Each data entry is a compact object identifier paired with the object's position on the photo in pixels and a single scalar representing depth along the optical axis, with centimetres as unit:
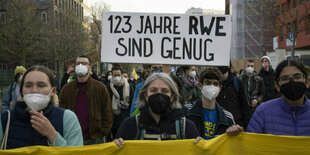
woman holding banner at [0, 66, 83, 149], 252
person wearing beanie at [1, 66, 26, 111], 650
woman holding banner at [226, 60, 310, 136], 292
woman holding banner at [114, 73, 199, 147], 284
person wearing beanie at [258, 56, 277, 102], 792
